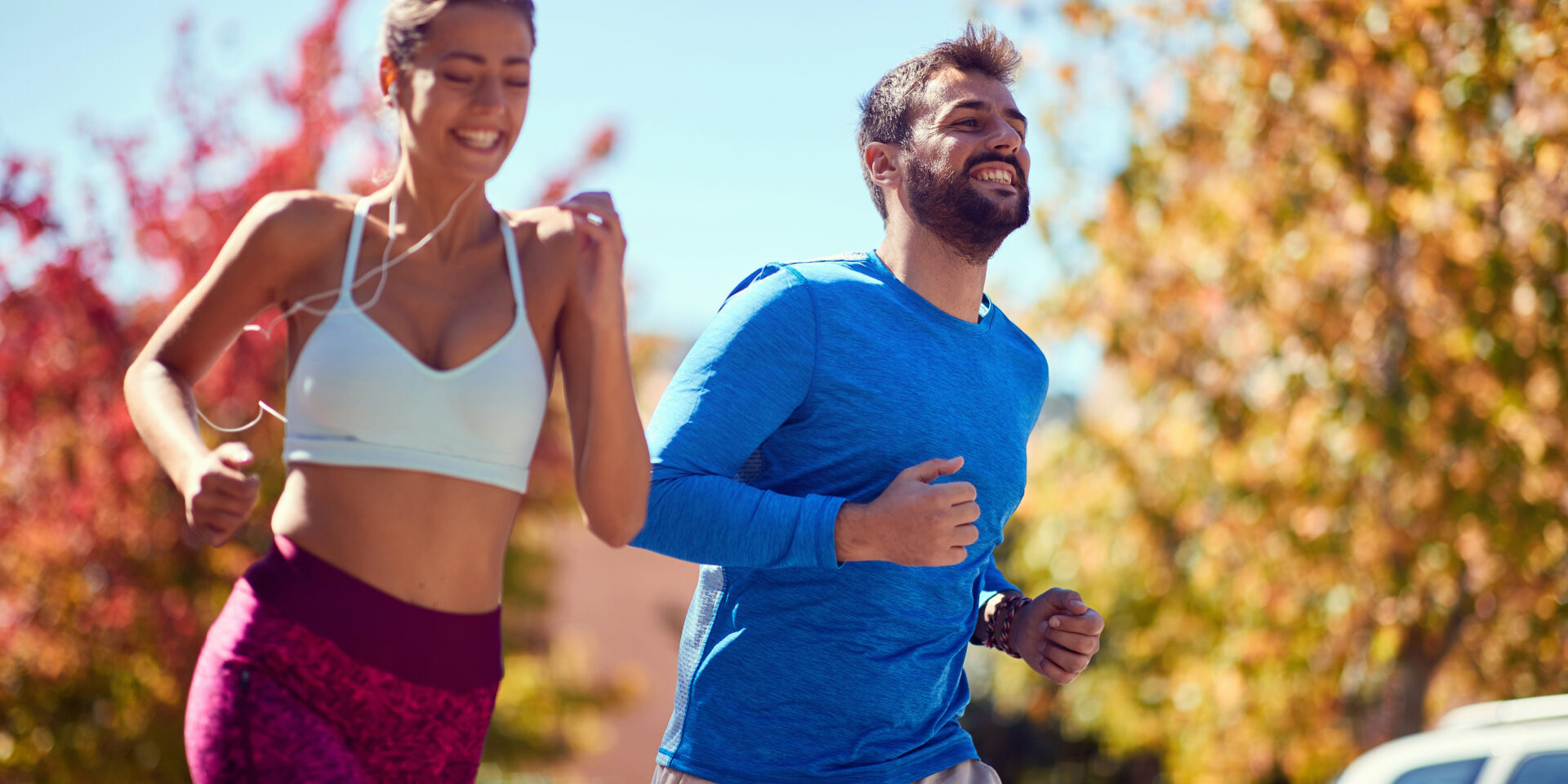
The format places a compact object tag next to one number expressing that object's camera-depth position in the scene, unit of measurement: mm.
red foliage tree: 6695
